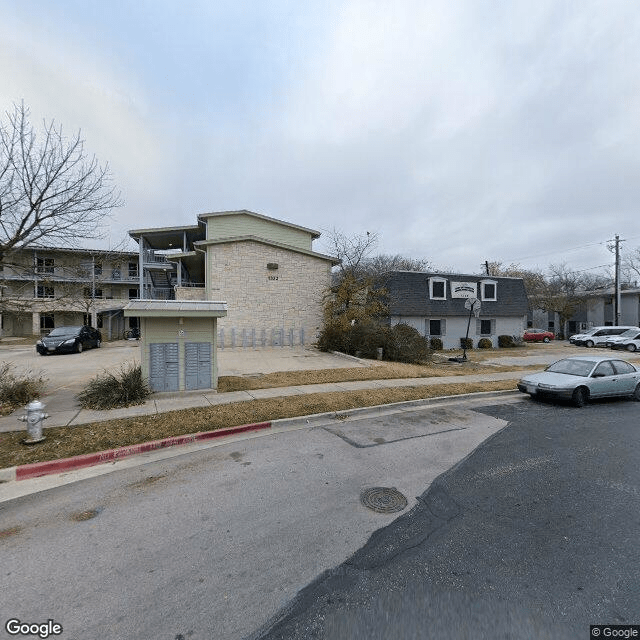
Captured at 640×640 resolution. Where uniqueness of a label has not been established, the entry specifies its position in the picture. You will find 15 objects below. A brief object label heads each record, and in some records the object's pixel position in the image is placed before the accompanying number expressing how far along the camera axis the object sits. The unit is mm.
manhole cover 4090
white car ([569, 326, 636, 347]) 30720
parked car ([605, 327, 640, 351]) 28250
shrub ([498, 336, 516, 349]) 28031
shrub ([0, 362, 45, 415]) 8211
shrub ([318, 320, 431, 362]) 16969
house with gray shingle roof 25203
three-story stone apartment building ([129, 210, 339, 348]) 22172
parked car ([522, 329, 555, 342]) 37844
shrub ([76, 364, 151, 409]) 8180
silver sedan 9508
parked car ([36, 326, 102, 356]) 19172
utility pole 36031
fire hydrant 5891
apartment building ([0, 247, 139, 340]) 33781
